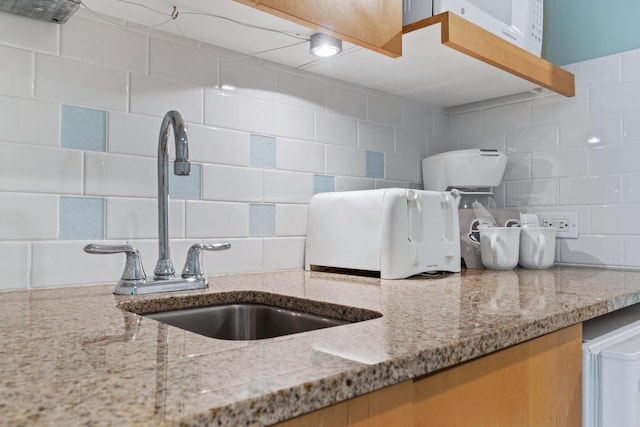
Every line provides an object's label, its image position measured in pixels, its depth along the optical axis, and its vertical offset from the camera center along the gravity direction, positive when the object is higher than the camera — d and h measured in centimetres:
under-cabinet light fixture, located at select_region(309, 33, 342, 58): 117 +40
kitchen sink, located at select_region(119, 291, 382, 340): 90 -19
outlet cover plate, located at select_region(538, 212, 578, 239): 166 -2
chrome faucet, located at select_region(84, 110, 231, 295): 99 -7
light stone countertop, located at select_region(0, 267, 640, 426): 40 -15
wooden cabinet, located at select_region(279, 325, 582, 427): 53 -23
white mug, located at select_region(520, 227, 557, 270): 154 -9
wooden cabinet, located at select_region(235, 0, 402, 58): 99 +42
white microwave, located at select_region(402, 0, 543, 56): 123 +54
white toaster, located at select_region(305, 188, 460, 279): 125 -4
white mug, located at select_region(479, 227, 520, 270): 150 -8
